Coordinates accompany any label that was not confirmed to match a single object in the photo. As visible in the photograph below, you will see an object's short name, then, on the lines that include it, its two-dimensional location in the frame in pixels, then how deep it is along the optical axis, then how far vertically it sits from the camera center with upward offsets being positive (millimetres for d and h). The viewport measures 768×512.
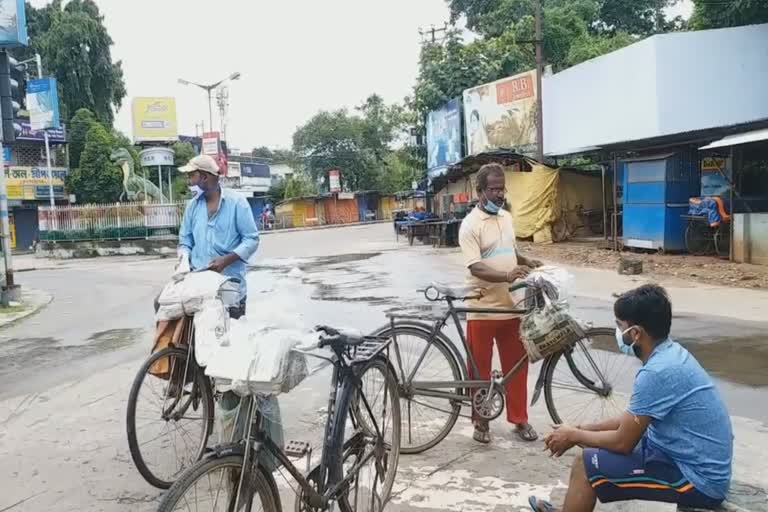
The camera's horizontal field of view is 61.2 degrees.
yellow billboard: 46031 +7641
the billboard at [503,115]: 23172 +3688
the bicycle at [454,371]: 4203 -1047
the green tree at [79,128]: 41281 +6458
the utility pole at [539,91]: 19188 +3763
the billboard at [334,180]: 51281 +3111
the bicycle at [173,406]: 3830 -1120
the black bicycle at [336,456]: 2420 -990
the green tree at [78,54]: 42062 +11578
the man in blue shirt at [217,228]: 4480 -30
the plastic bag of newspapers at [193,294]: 3777 -404
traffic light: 12547 +2645
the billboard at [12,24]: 12516 +4043
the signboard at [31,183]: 38344 +2926
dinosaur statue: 33312 +2190
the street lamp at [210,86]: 30109 +6424
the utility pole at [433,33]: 37094 +10822
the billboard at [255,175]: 57062 +4291
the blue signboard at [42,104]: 29531 +5830
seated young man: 2461 -894
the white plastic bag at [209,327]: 3246 -550
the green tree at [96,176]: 40031 +3295
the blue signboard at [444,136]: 27875 +3569
